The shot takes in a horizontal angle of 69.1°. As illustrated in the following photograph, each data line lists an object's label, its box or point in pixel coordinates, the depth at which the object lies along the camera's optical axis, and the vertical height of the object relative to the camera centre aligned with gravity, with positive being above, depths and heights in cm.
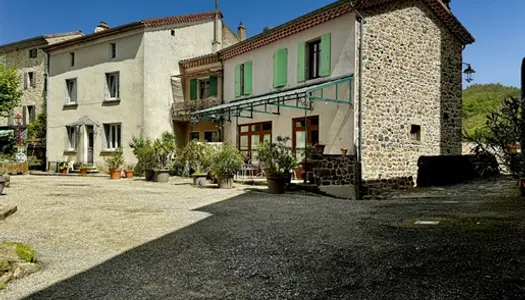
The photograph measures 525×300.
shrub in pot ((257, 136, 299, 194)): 1077 -20
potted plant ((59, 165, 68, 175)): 2080 -77
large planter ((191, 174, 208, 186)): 1312 -79
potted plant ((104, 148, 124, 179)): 1741 -45
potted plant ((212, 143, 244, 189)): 1204 -27
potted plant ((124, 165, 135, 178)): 1802 -78
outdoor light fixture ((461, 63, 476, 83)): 1580 +358
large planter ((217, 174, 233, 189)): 1204 -78
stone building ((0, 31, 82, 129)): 2722 +629
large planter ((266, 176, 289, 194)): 1070 -77
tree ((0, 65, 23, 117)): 2283 +393
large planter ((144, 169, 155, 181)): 1539 -75
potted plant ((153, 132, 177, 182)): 1481 -9
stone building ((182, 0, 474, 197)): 1335 +292
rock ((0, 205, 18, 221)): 648 -101
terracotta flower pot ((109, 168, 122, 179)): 1739 -81
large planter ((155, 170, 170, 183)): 1477 -78
